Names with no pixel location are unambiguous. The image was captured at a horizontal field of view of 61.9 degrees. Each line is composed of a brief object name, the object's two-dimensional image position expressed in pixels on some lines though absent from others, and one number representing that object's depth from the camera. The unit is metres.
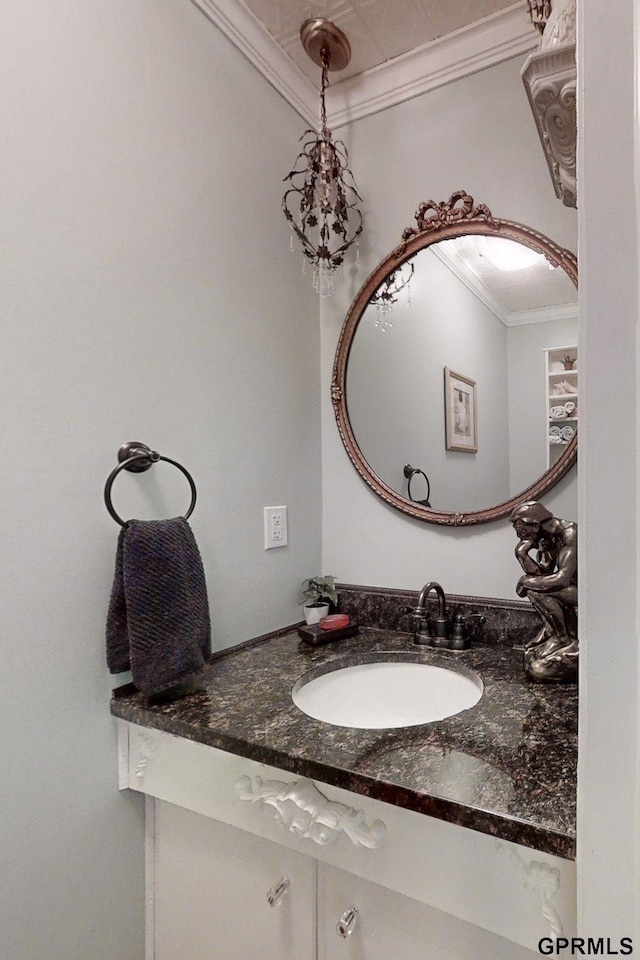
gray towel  0.94
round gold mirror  1.28
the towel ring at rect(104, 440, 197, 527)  0.97
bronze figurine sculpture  1.03
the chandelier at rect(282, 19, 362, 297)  1.41
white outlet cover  1.40
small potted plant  1.48
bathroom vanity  0.65
